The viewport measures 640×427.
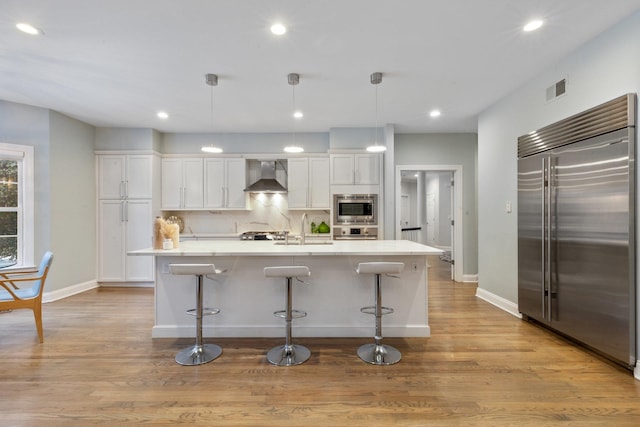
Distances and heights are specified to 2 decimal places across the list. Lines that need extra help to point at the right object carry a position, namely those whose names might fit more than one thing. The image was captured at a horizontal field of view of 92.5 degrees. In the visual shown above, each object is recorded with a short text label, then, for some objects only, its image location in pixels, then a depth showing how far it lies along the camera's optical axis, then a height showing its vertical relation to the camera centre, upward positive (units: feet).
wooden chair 9.25 -2.47
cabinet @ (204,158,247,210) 17.44 +1.78
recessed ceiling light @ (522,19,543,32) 7.58 +4.73
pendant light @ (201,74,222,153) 10.49 +4.67
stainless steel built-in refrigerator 7.41 -0.43
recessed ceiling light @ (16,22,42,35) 7.64 +4.79
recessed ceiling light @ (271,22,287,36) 7.74 +4.79
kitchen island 9.77 -2.68
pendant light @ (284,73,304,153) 10.43 +4.71
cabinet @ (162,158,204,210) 17.34 +1.97
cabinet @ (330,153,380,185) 16.48 +2.42
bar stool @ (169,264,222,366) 8.23 -3.35
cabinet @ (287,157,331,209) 17.15 +2.00
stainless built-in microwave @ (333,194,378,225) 16.43 +0.28
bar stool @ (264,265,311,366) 8.14 -3.65
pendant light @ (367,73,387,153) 10.39 +4.63
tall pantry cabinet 16.44 +0.00
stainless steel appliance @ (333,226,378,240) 16.42 -1.01
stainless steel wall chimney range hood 16.88 +1.85
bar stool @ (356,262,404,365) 8.20 -3.14
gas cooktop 16.34 -1.12
